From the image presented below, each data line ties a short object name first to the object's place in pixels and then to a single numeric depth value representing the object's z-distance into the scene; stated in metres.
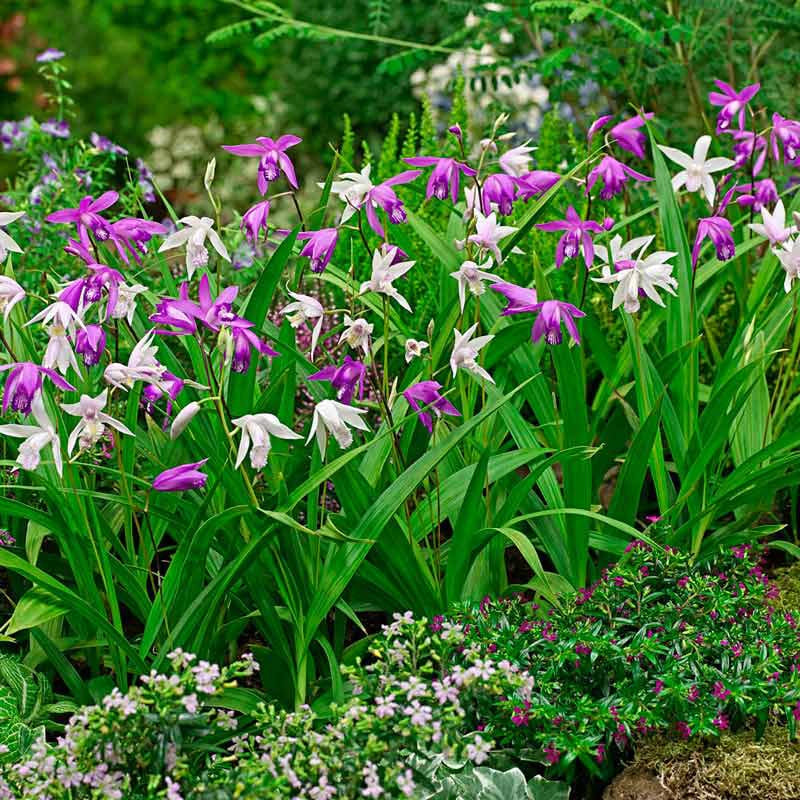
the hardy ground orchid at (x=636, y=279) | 4.73
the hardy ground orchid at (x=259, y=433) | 3.80
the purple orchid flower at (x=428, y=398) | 4.22
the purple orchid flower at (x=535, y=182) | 4.95
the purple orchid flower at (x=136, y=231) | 4.57
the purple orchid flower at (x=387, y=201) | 4.49
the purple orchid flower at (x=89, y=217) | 4.49
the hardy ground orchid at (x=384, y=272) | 4.19
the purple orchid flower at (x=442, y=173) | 4.78
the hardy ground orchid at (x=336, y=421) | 3.87
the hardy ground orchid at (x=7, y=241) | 4.21
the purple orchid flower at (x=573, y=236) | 4.78
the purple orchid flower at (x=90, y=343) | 4.16
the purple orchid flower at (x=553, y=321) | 4.33
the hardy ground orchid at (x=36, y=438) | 3.83
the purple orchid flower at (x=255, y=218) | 4.60
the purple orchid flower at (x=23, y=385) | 3.85
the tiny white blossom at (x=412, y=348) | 4.22
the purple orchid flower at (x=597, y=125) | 4.95
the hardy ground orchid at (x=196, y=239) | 4.41
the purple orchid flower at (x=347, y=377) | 4.14
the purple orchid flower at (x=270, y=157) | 4.65
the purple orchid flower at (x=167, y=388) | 4.18
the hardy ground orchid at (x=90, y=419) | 3.83
